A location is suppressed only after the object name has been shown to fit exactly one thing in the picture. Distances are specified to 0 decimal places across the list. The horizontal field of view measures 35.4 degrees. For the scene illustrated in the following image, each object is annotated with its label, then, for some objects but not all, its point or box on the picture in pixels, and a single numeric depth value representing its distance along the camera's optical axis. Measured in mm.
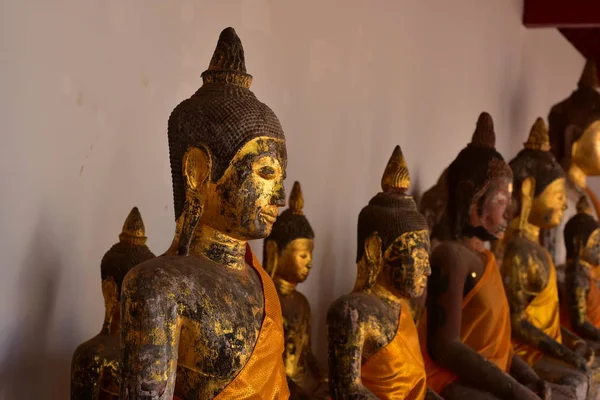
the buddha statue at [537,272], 3662
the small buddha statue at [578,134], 5066
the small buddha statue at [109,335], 2201
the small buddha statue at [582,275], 4445
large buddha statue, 1895
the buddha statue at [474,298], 3094
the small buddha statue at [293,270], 3078
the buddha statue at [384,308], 2635
